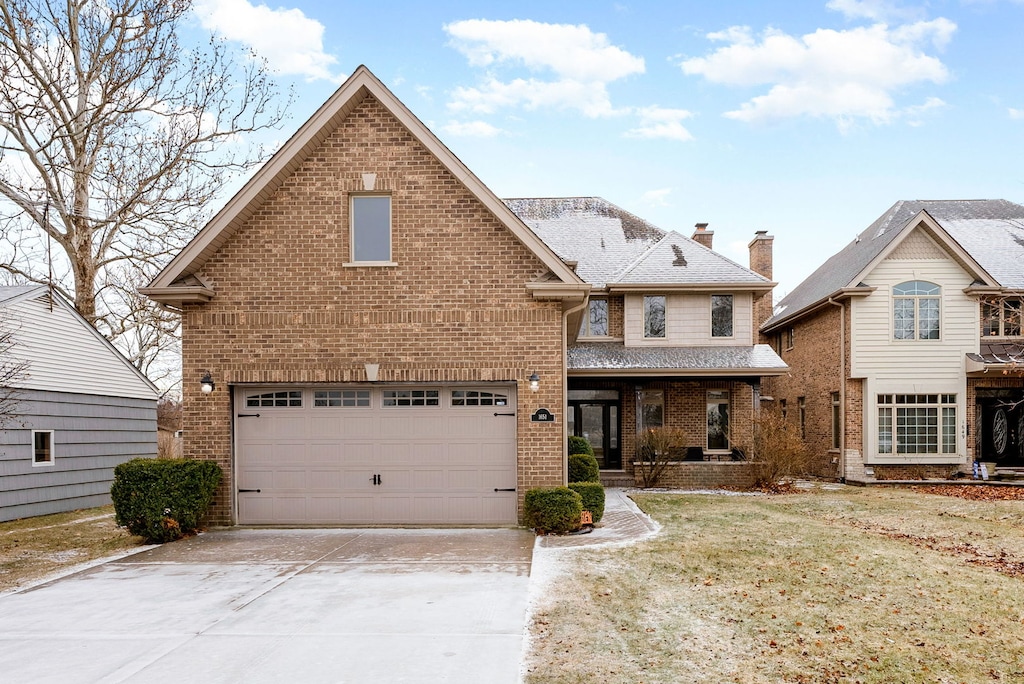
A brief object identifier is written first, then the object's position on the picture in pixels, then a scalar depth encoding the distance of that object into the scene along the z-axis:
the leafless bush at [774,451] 18.91
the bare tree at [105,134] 18.22
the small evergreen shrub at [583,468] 15.02
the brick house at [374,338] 12.17
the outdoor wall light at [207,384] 12.12
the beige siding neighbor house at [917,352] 20.69
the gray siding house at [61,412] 15.41
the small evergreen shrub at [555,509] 11.37
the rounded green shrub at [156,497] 11.09
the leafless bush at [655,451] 19.30
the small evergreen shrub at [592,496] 12.05
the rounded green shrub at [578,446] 17.29
